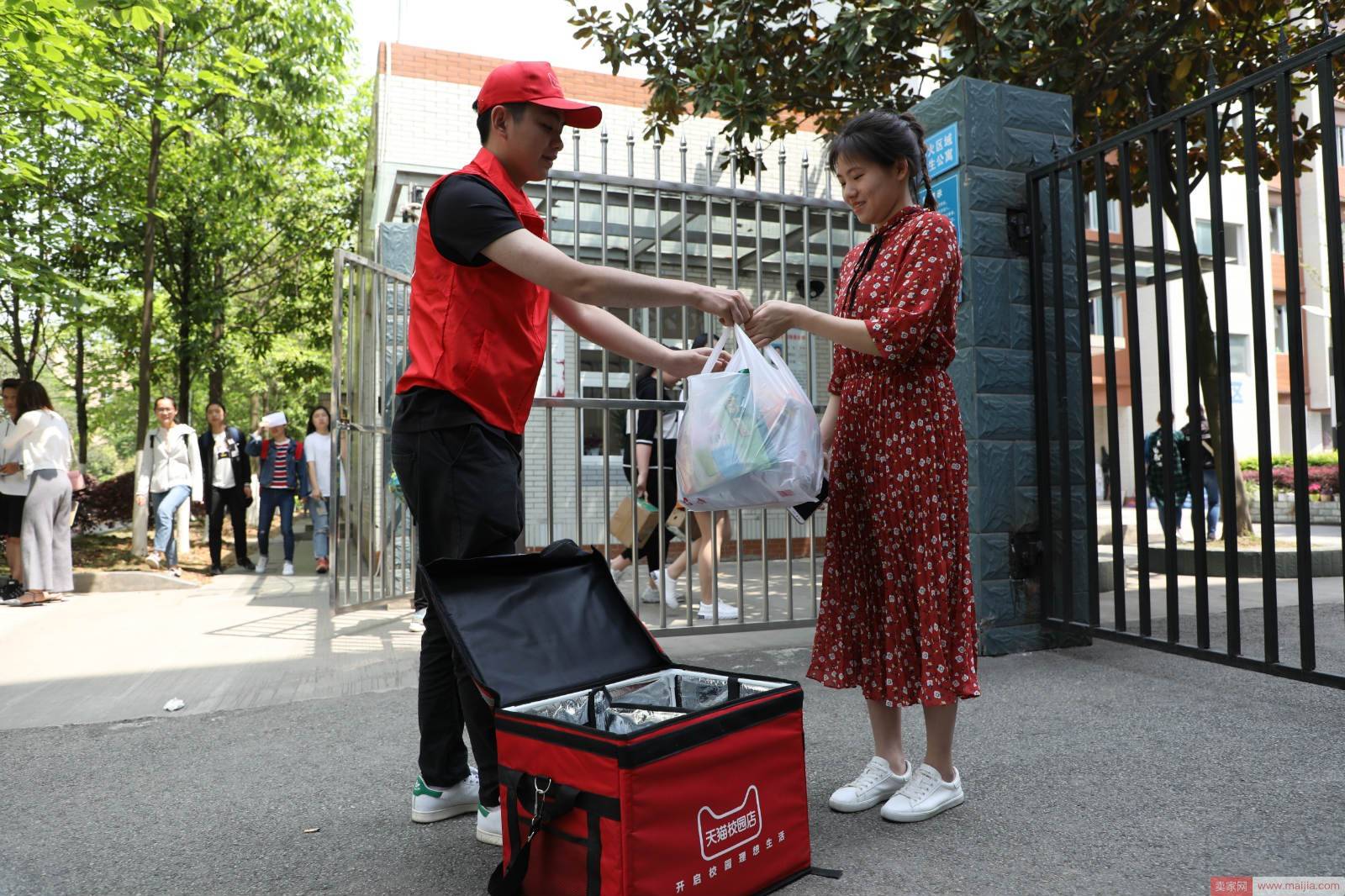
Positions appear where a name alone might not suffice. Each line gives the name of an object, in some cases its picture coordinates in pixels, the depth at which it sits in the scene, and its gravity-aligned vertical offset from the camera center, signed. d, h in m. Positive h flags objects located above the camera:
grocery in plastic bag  2.49 +0.06
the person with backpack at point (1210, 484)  11.37 -0.38
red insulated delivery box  1.91 -0.63
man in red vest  2.38 +0.40
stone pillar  4.66 +0.59
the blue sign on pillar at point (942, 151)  4.77 +1.62
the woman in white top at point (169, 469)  9.63 +0.05
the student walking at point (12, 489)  7.80 -0.11
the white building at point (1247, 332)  27.12 +3.95
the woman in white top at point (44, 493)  7.77 -0.15
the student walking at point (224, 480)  10.32 -0.09
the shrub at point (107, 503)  14.67 -0.47
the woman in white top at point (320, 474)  10.02 -0.04
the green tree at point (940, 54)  6.59 +3.13
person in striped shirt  10.38 -0.07
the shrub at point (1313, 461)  20.00 -0.17
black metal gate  3.38 +0.32
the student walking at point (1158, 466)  11.83 -0.13
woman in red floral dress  2.61 -0.04
